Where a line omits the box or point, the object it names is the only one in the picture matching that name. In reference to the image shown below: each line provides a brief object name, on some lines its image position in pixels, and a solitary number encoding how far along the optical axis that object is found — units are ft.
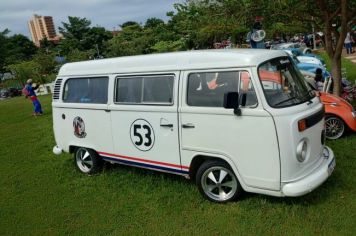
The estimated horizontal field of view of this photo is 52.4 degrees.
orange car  23.29
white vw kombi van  14.57
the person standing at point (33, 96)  49.49
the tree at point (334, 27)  27.48
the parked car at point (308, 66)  47.25
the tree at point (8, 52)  199.15
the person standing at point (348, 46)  77.46
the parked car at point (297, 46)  77.05
